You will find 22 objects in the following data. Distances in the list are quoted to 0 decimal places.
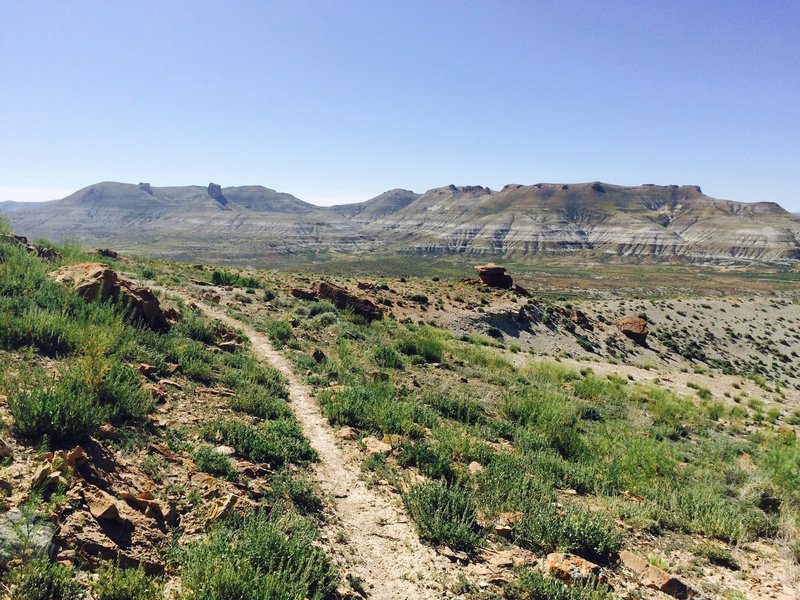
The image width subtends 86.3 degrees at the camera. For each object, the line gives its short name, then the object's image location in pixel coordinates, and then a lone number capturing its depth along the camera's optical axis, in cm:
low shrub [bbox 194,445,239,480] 548
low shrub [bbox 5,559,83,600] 298
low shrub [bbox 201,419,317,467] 630
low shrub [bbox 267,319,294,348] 1452
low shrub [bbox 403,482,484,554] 496
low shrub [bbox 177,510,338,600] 335
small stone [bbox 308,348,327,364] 1302
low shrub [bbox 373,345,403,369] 1391
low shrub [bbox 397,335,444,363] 1591
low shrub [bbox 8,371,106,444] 471
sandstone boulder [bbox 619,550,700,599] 459
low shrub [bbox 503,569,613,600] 408
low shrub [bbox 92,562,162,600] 324
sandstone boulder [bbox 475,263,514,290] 4162
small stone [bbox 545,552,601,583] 445
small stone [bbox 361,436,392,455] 723
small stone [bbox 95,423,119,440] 529
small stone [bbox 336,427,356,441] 773
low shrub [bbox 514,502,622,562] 502
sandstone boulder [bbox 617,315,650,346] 3709
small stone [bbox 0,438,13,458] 421
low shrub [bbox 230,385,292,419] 793
